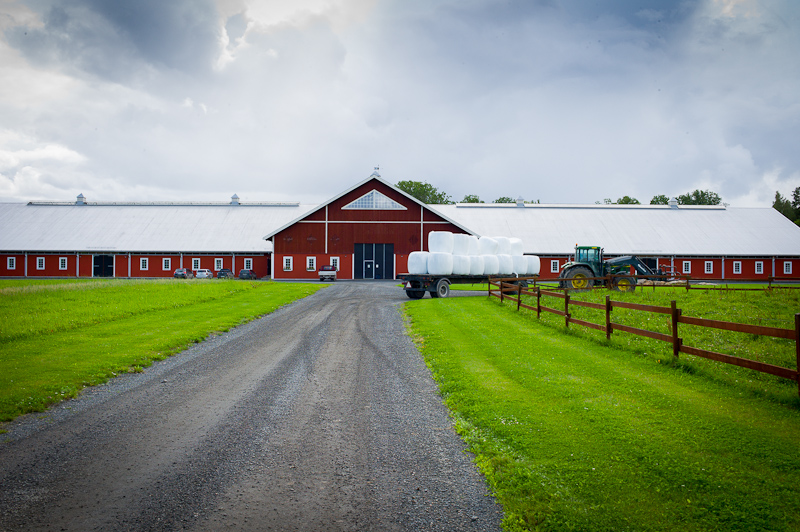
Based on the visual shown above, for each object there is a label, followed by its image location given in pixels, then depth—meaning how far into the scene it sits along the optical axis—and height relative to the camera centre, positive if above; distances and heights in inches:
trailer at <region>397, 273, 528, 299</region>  1037.8 -25.1
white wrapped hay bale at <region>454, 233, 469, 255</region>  1095.0 +64.4
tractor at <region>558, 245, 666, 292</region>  1111.0 +5.3
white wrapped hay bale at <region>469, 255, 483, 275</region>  1099.2 +16.2
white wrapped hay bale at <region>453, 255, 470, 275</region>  1069.1 +18.2
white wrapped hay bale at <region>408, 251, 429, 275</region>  1047.6 +20.7
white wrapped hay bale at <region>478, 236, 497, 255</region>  1152.2 +62.5
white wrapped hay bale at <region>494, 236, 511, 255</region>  1188.7 +65.2
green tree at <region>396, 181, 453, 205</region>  4005.9 +687.6
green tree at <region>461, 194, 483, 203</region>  4425.7 +682.4
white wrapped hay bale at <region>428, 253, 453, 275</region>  1043.9 +18.3
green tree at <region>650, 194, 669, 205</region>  4111.7 +605.0
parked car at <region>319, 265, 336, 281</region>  1793.8 +1.2
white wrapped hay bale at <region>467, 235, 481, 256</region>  1128.8 +59.0
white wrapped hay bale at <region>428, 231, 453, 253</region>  1072.2 +67.6
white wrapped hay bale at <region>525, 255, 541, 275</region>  1191.6 +16.3
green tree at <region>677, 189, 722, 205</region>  4218.8 +634.8
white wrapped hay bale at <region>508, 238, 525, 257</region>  1210.6 +60.0
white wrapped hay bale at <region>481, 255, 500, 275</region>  1120.2 +16.2
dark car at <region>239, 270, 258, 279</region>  1897.1 +0.1
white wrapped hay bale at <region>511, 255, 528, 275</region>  1171.3 +18.7
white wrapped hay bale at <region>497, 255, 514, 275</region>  1147.6 +18.6
